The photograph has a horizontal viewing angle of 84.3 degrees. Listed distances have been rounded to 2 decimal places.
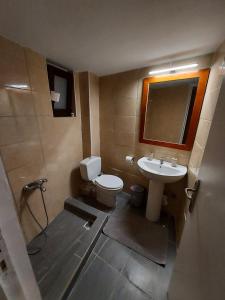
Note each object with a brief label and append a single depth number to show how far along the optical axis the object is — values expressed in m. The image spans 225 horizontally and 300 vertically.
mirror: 1.42
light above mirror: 1.37
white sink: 1.45
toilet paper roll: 1.96
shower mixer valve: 1.32
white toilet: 1.84
